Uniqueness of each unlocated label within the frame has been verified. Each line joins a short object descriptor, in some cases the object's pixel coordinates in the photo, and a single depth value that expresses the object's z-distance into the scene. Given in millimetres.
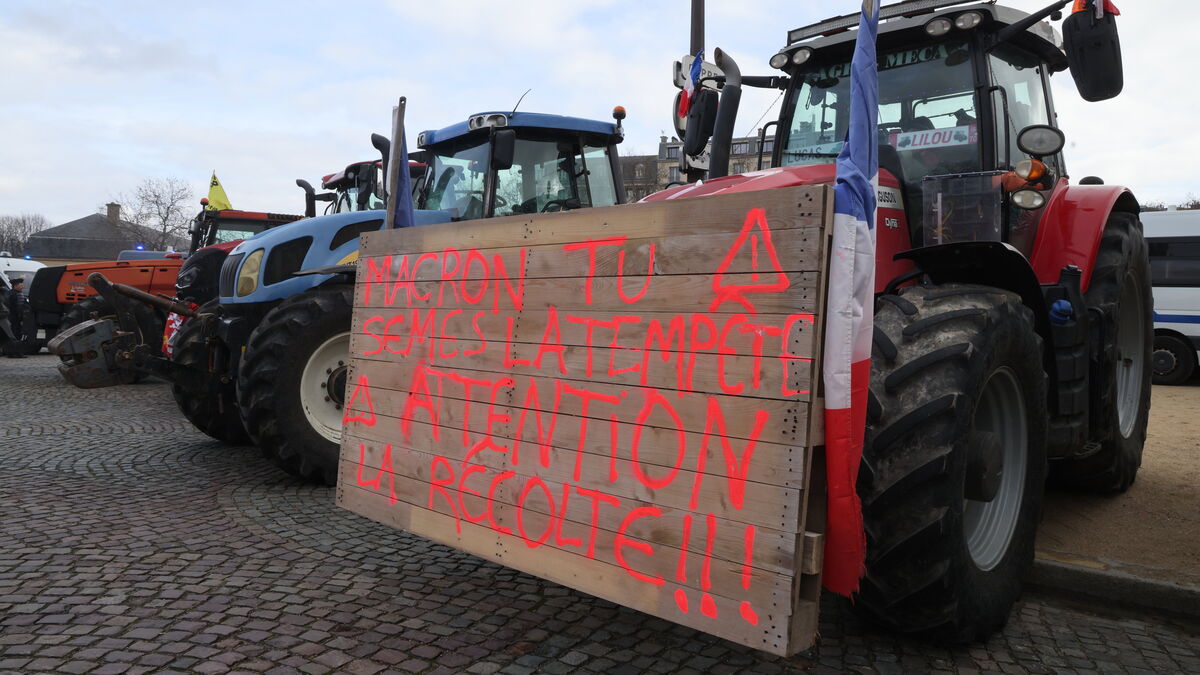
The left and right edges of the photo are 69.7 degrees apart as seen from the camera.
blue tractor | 5832
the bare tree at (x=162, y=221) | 49119
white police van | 13359
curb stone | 3664
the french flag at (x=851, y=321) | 2553
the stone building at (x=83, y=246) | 61144
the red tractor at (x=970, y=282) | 2896
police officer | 15912
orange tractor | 13078
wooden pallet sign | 2574
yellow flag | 13680
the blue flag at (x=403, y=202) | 4598
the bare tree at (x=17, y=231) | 74125
